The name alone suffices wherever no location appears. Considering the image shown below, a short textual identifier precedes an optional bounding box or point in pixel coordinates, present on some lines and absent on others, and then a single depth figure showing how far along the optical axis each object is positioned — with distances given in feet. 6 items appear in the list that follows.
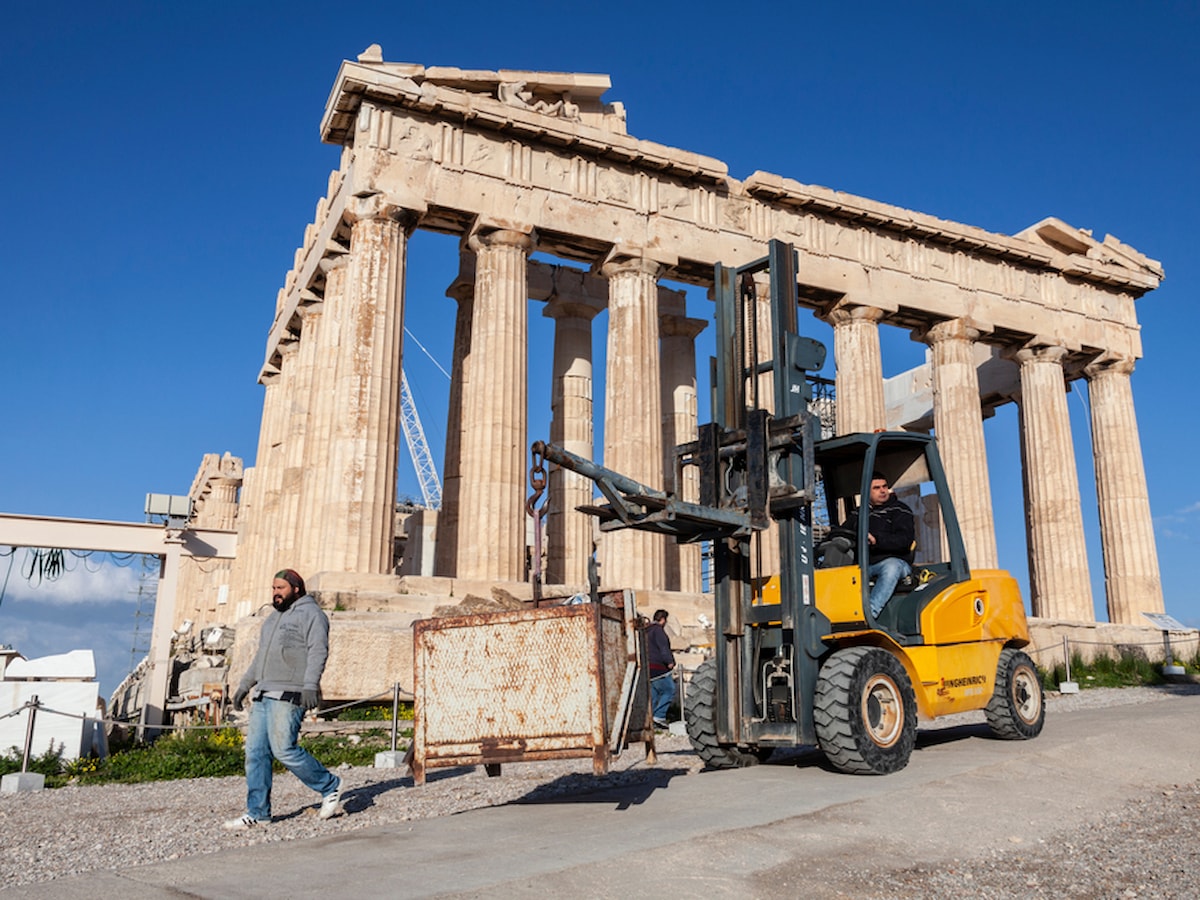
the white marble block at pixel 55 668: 42.65
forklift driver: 31.53
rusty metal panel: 23.71
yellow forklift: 27.96
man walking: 26.43
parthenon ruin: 71.92
